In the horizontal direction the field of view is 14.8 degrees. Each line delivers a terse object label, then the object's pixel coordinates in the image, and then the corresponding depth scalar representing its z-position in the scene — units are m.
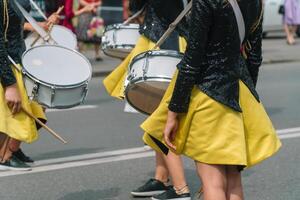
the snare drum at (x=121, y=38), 8.54
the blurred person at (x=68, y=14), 19.20
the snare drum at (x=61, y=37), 8.72
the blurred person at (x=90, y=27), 21.91
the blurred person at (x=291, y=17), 27.77
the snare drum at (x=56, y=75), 7.00
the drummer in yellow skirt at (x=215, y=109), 5.39
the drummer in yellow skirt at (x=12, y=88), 6.93
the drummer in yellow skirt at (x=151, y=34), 7.69
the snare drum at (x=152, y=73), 6.40
